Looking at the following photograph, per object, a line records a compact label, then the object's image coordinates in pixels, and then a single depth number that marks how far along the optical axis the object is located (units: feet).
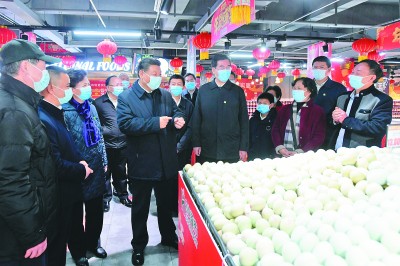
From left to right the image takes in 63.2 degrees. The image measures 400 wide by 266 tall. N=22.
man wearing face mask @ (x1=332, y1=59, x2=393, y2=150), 10.15
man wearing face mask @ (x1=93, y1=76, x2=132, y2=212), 15.31
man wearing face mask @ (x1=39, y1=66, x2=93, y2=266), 7.52
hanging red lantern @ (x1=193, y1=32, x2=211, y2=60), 26.21
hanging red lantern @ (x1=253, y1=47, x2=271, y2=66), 31.63
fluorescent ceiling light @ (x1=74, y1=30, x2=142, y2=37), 30.95
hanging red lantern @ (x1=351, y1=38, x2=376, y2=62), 28.40
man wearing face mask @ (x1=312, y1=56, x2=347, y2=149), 12.28
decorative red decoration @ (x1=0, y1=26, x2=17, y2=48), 22.60
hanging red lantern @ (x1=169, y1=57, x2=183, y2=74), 38.29
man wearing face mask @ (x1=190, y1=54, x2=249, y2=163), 11.76
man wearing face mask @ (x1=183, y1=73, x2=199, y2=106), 17.96
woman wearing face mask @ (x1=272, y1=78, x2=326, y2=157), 11.30
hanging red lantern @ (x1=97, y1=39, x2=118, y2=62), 26.61
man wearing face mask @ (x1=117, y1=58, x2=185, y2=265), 9.95
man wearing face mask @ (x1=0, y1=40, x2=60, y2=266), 5.17
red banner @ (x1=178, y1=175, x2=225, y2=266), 5.20
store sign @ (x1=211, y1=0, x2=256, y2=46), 18.69
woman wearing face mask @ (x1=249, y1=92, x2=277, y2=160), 13.88
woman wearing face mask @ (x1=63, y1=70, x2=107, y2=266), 9.32
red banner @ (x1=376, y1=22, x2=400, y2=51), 24.53
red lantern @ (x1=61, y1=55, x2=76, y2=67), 41.64
